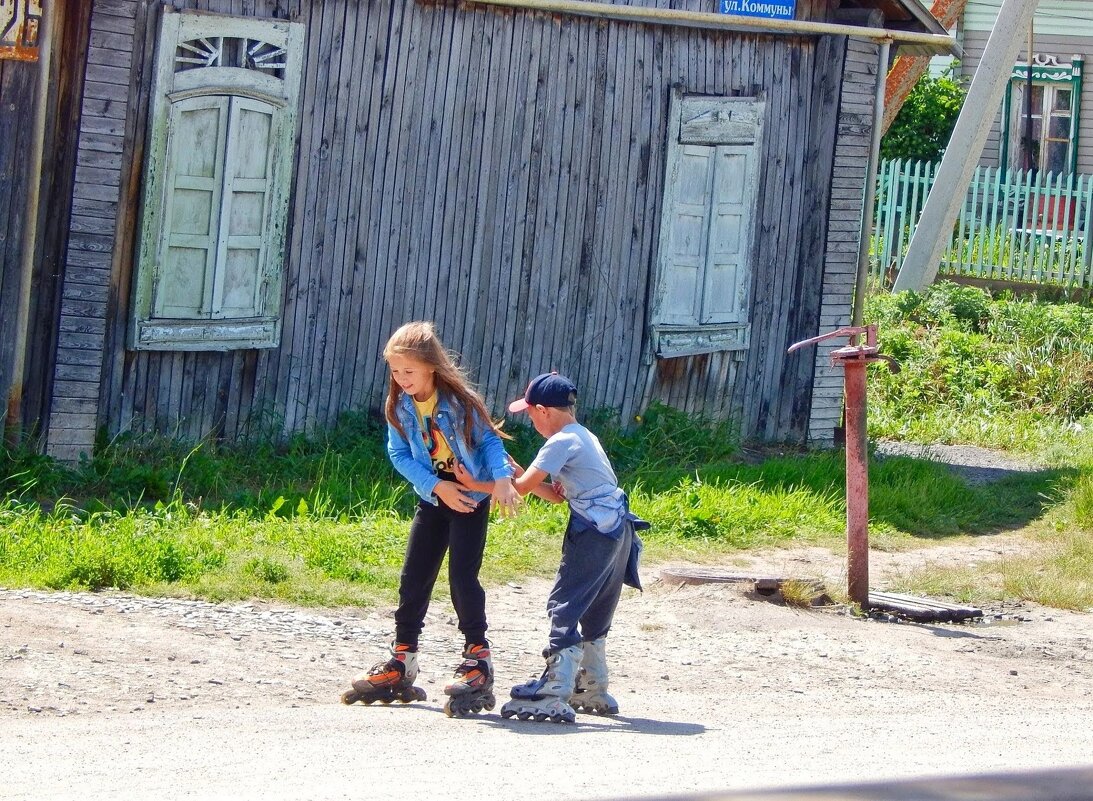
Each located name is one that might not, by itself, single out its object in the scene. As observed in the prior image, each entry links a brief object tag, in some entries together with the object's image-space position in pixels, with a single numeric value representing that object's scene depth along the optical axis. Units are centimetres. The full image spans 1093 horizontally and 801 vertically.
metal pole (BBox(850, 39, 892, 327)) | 2164
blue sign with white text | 2022
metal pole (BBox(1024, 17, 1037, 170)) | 4365
